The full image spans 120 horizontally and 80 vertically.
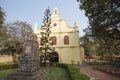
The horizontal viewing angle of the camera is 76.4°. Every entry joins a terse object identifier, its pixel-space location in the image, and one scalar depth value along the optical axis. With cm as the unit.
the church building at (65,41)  1776
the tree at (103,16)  995
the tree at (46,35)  1497
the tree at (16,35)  1937
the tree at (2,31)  1480
